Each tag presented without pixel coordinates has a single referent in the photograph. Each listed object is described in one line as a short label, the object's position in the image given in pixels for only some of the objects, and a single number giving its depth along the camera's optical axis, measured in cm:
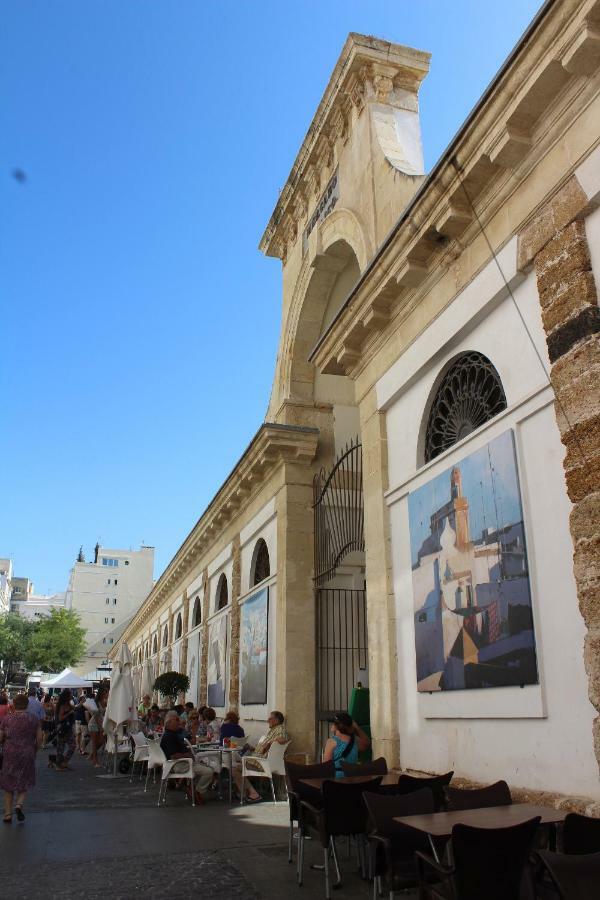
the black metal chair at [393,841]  430
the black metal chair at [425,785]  534
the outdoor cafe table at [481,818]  396
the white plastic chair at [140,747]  1148
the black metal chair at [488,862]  344
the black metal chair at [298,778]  570
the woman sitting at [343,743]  690
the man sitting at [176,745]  984
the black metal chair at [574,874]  298
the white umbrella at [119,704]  1318
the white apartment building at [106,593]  8019
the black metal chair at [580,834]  365
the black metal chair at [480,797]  468
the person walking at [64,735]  1472
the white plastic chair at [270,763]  948
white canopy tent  2455
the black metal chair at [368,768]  644
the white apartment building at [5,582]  9094
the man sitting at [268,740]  988
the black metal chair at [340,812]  518
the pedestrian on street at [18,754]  810
